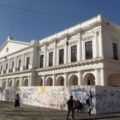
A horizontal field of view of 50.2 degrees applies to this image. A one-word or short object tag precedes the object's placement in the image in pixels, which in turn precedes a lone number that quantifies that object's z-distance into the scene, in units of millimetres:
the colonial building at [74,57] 14870
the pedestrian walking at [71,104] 8441
